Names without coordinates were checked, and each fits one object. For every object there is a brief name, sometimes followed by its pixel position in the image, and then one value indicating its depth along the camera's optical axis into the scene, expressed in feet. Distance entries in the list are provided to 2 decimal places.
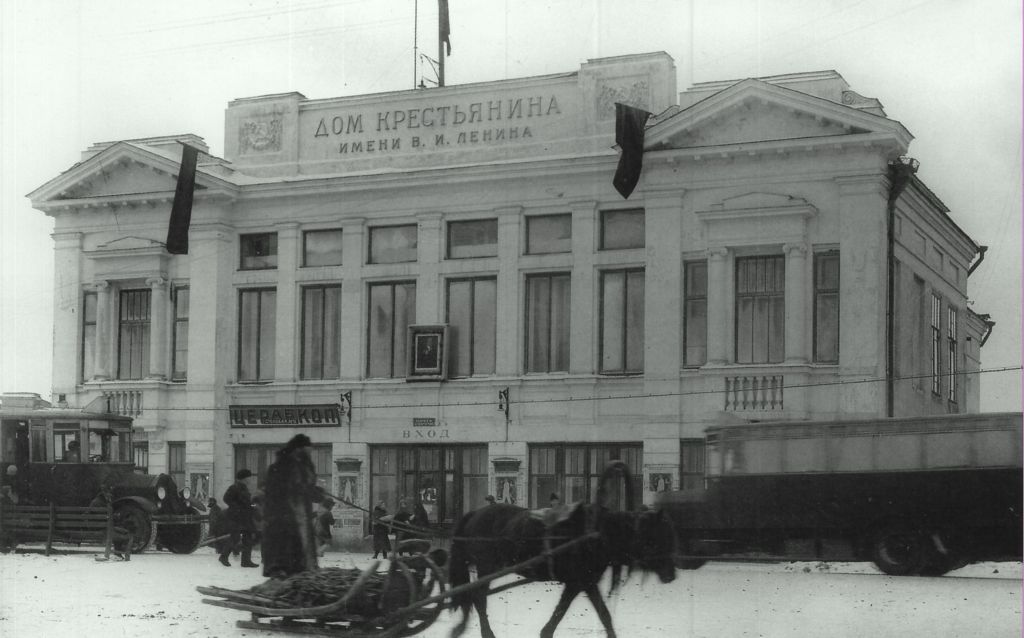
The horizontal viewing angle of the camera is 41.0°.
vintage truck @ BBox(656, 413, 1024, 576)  60.29
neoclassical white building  75.92
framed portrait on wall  81.30
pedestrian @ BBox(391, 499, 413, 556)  38.69
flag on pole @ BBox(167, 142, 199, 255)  84.28
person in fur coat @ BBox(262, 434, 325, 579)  40.04
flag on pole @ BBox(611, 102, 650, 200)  77.25
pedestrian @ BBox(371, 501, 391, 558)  66.28
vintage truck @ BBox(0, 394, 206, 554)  76.33
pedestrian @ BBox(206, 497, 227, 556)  70.95
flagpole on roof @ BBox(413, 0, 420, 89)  68.78
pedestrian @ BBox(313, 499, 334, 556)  66.91
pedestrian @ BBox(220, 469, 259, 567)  67.49
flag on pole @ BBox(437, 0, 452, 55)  72.65
